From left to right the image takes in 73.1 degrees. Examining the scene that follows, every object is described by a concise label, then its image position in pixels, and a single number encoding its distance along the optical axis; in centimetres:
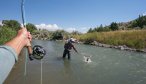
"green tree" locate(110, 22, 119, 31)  2452
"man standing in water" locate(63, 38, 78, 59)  666
